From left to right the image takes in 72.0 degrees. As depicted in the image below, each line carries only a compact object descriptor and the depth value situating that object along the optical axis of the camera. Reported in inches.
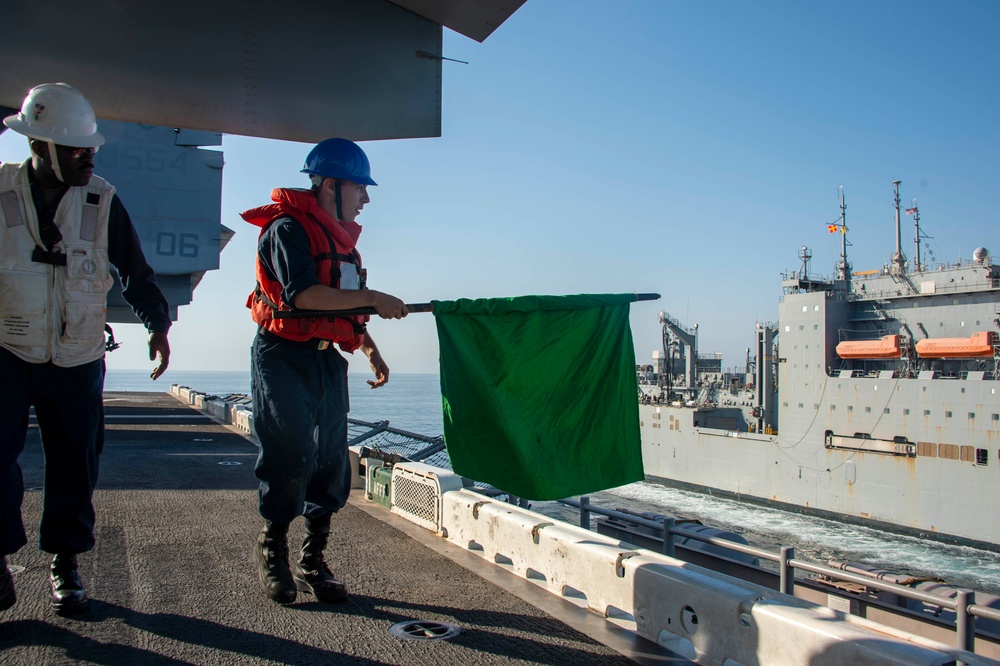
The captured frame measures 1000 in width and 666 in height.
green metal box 200.5
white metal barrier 73.6
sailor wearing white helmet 94.3
